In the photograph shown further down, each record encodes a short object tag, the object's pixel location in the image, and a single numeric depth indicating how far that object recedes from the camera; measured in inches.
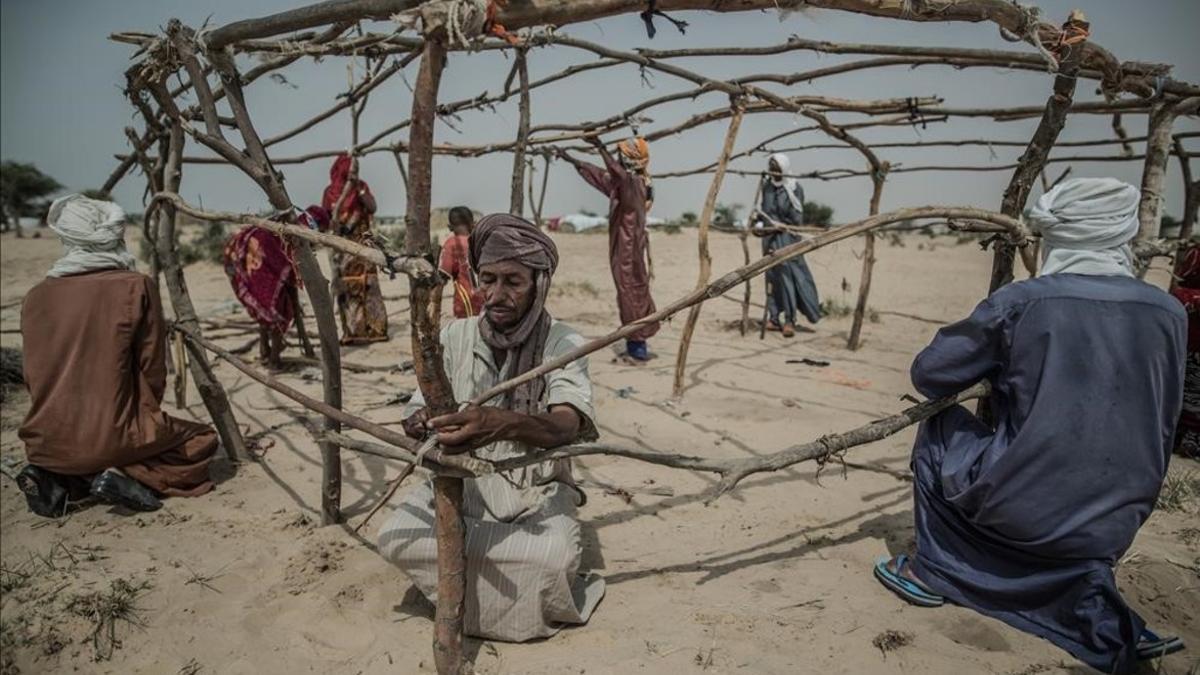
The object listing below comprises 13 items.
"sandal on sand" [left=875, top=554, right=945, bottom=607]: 99.5
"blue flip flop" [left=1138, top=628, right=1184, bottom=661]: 83.8
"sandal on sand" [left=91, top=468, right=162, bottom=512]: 131.8
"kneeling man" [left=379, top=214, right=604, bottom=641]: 88.3
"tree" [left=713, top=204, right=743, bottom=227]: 1355.8
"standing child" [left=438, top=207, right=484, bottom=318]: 261.3
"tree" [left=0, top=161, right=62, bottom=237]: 1114.7
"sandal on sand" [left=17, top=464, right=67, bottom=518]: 132.6
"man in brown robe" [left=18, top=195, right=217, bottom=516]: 128.8
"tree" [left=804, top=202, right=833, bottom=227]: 1342.3
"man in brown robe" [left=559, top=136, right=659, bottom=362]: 254.8
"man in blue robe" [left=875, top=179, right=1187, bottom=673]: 82.5
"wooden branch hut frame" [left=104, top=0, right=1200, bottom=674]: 67.1
